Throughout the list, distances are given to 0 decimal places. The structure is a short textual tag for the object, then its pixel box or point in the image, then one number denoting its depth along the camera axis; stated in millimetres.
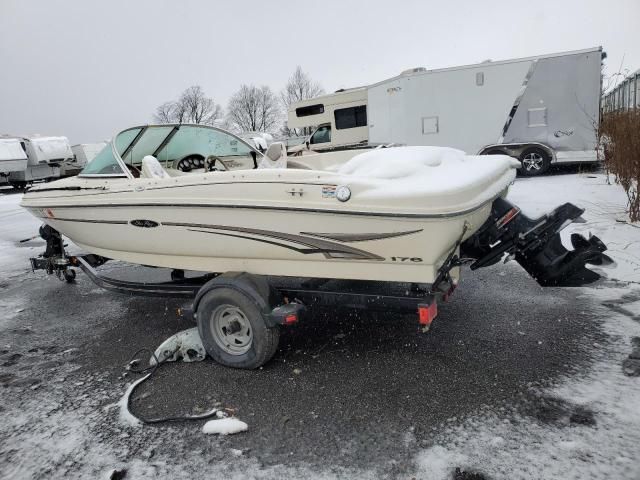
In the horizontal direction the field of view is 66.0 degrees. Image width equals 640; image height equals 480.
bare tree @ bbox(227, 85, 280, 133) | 62562
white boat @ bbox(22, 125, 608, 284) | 2801
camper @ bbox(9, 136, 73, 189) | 19172
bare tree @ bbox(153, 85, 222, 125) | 56781
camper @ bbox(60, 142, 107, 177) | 22231
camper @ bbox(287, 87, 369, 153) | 14625
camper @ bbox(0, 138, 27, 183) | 17953
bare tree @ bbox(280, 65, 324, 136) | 62625
